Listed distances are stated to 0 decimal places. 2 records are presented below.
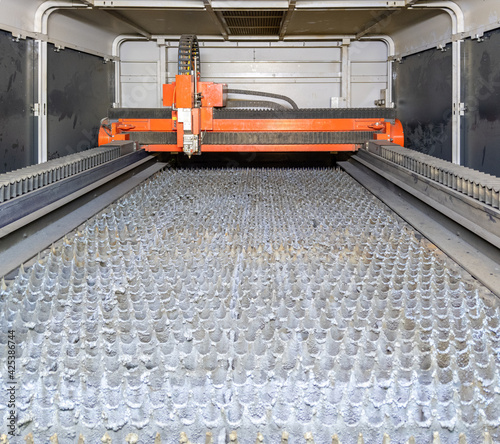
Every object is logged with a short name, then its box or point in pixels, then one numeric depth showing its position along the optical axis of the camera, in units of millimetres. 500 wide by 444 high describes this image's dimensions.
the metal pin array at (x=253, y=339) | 937
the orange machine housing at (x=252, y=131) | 4898
